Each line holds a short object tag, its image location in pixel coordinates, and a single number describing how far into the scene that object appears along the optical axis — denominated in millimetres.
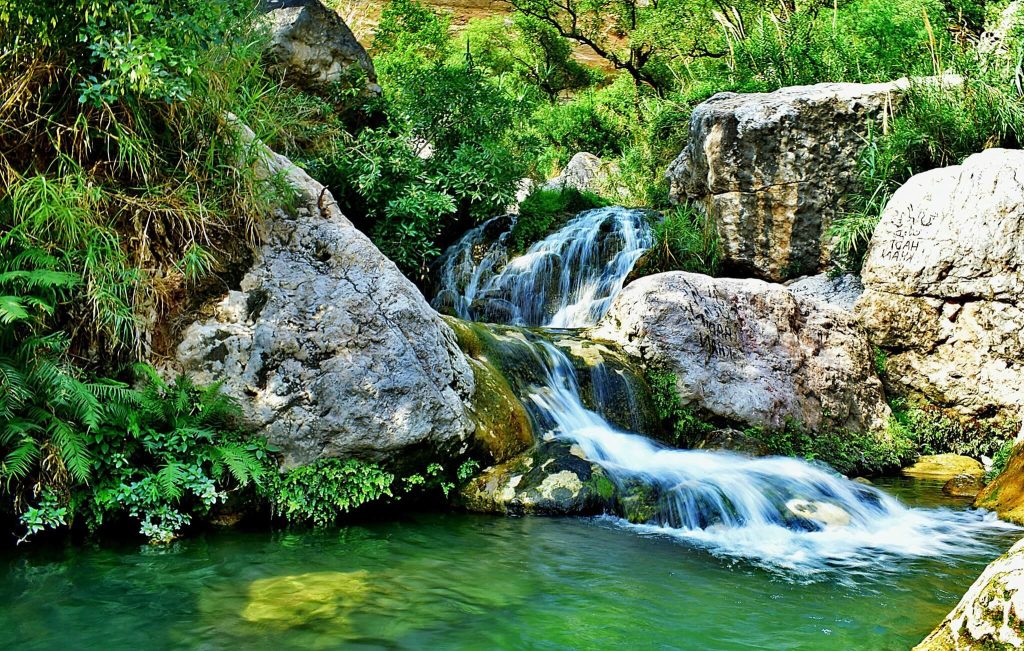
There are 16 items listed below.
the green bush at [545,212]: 12508
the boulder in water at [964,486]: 7715
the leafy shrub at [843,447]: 8359
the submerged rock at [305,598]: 4105
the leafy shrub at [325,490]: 5809
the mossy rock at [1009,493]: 6734
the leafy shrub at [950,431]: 9023
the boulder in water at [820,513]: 6363
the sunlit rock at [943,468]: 8570
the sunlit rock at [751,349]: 8562
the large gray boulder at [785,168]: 11562
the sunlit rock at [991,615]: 3021
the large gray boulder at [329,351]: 5977
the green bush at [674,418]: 8203
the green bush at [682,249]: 11773
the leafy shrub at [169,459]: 5246
